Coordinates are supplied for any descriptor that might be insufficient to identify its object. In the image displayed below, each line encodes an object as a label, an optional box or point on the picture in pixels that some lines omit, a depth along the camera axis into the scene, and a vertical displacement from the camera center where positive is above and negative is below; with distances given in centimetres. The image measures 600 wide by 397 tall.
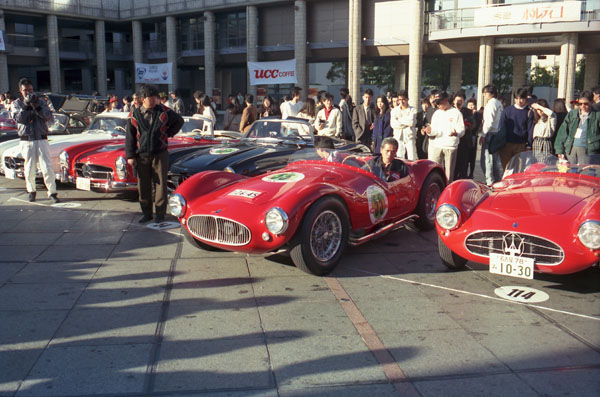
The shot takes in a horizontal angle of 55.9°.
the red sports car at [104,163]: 855 -79
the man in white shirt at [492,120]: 952 -10
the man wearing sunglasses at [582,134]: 798 -28
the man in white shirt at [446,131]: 893 -28
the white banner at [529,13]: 2434 +444
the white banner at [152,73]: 3206 +219
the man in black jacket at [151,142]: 744 -39
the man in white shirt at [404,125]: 1009 -21
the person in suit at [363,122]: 1139 -18
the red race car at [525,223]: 479 -97
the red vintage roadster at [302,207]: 532 -95
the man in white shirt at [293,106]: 1252 +15
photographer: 863 -29
